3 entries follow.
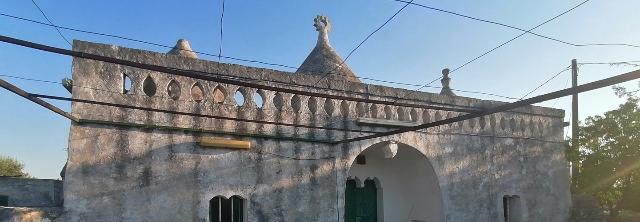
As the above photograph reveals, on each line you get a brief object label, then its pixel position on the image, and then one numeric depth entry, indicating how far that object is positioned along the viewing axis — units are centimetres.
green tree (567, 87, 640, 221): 1461
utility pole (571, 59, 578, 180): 1900
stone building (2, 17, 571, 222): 870
